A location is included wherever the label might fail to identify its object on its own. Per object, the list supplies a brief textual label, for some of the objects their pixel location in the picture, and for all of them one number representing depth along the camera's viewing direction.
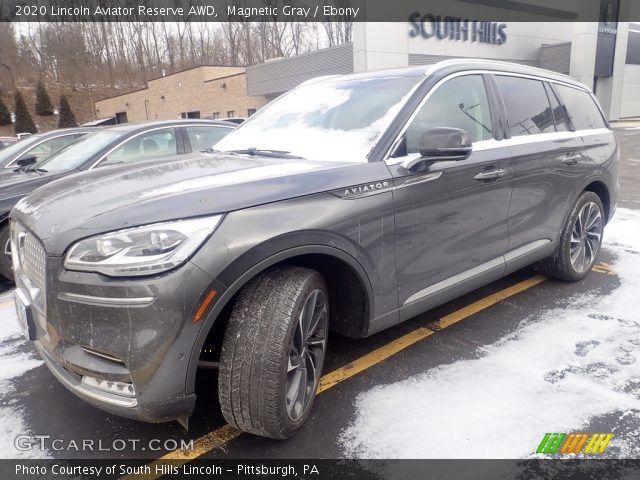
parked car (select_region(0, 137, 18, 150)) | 12.29
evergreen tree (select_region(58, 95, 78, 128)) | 44.81
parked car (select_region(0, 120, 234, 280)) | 4.80
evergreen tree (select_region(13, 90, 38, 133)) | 40.56
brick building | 35.22
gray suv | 1.95
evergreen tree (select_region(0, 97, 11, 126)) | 43.06
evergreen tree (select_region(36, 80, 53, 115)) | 48.28
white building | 22.66
